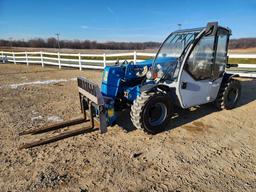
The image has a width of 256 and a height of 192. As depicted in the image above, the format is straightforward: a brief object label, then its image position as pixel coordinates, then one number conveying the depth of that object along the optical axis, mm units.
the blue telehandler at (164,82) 4363
